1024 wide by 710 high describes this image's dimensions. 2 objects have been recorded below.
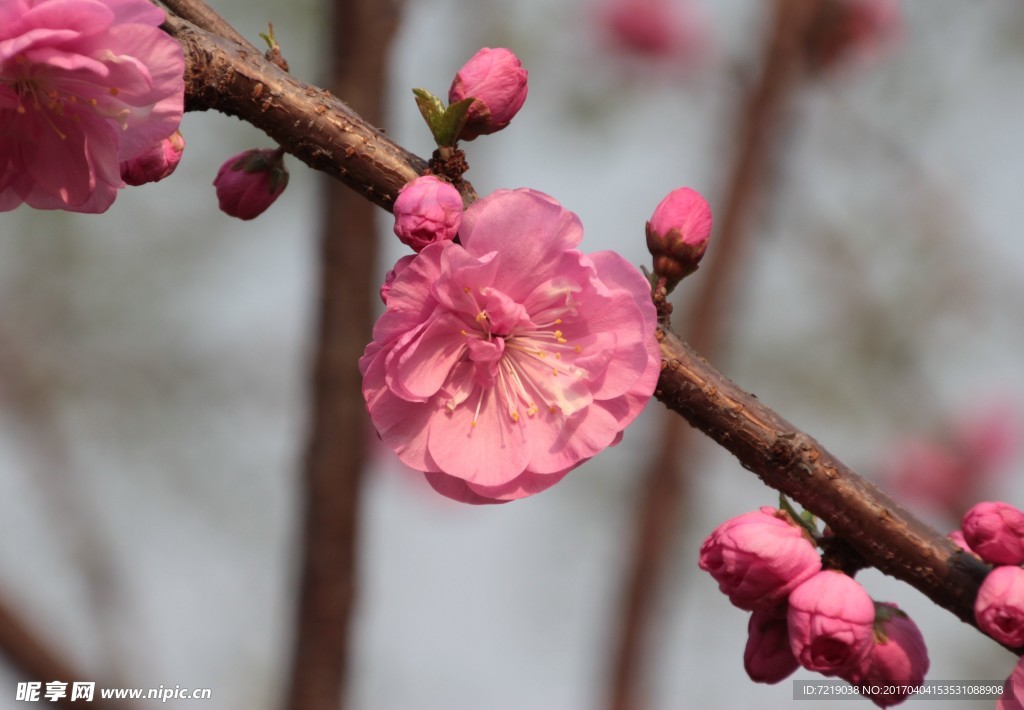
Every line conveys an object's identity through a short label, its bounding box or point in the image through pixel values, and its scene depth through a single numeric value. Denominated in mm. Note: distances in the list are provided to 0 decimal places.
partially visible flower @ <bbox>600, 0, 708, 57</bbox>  4182
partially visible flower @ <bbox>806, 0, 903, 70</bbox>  3174
